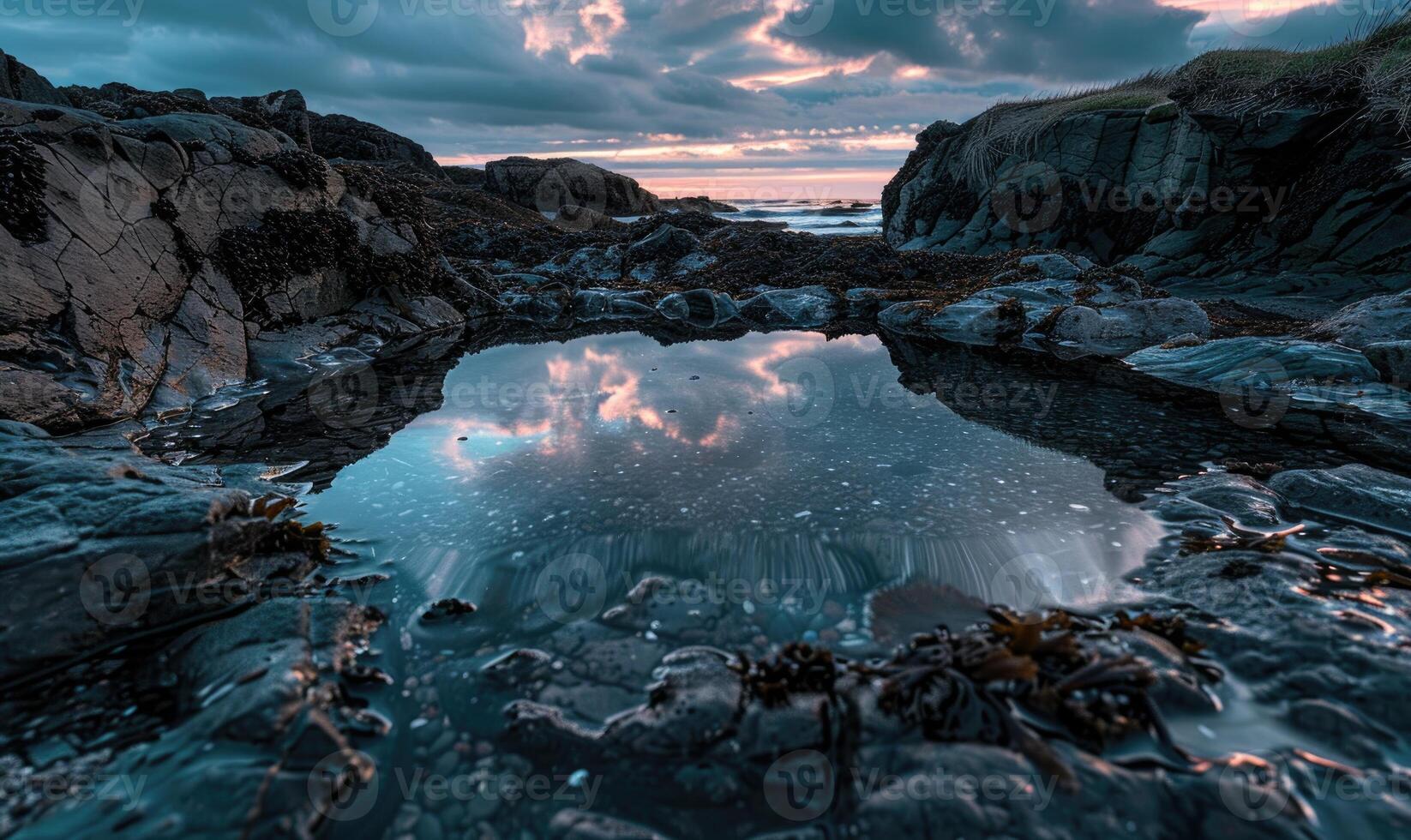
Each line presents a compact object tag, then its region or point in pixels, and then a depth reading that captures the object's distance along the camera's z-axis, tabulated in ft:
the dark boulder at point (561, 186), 151.64
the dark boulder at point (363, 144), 145.48
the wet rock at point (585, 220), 125.39
